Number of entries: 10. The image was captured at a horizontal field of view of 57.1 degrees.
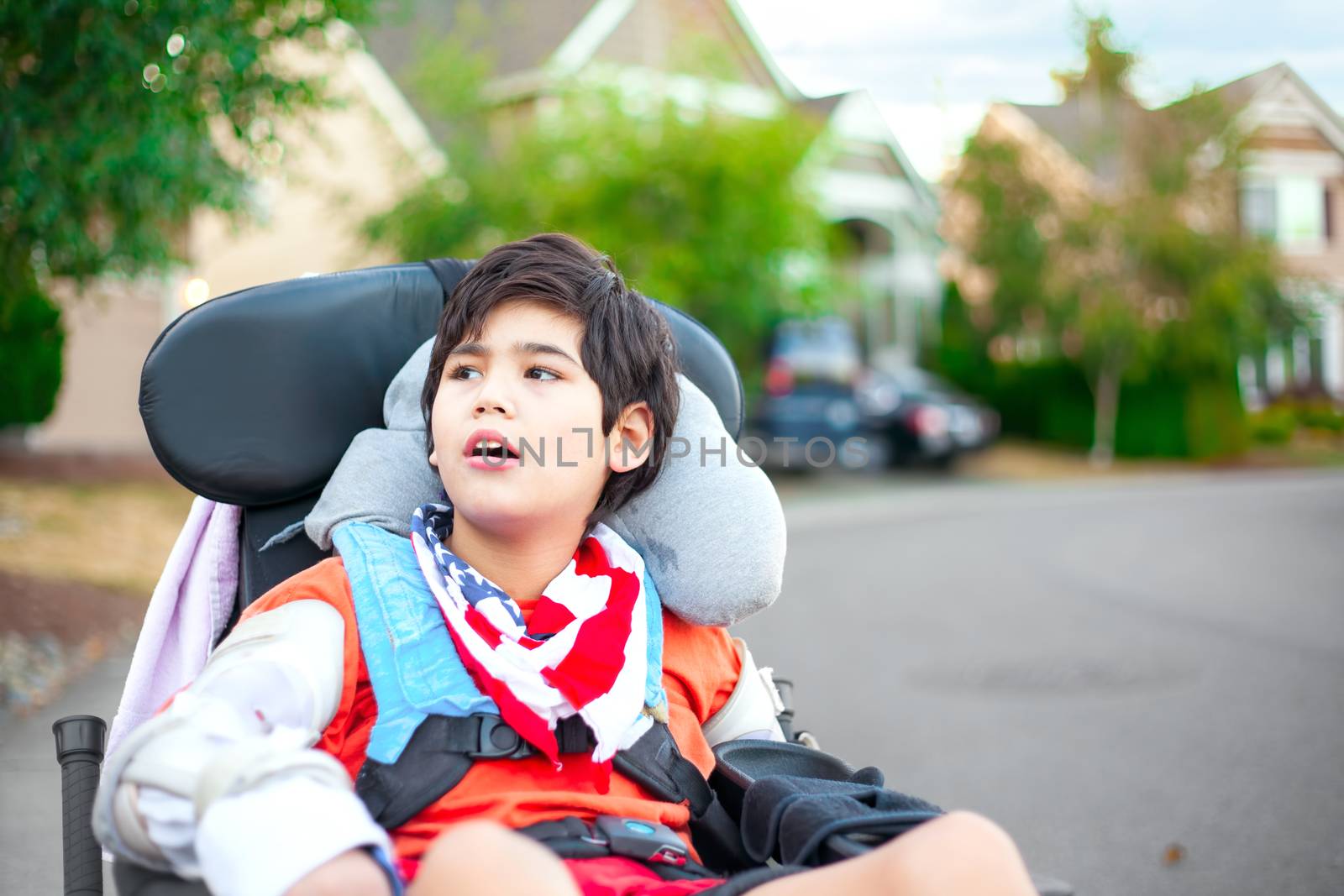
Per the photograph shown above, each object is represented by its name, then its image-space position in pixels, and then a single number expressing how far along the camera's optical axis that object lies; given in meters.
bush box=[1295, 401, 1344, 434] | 22.30
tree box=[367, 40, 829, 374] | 13.45
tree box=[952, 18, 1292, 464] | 18.17
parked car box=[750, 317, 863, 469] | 14.90
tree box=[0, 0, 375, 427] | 5.12
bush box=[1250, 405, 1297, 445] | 21.36
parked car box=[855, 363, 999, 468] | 17.09
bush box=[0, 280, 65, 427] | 11.17
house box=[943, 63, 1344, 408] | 16.66
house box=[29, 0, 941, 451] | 14.21
